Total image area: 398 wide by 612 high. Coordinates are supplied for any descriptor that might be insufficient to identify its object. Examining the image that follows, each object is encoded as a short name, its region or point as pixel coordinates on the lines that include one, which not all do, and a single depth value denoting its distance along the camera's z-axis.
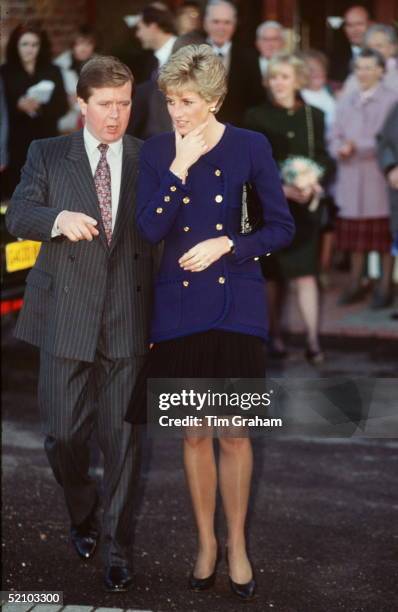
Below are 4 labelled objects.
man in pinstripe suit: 9.46
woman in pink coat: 22.30
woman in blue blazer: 8.98
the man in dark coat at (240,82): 19.20
